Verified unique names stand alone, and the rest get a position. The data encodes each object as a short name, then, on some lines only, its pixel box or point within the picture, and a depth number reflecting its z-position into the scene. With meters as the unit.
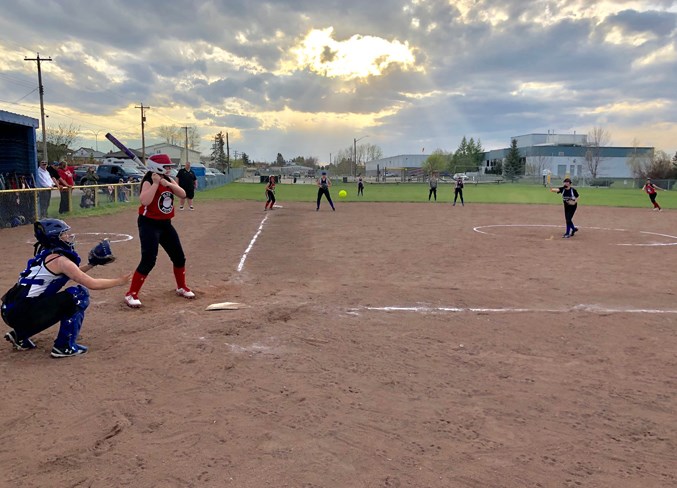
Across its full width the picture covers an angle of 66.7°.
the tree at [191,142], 120.14
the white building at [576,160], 98.31
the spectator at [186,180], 20.31
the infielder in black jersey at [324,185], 24.27
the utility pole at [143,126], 65.34
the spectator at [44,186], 19.05
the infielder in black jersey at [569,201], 15.37
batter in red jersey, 7.08
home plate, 7.14
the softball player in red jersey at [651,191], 27.42
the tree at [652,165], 77.31
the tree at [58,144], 66.53
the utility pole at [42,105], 43.75
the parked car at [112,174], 38.28
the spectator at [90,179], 28.08
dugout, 20.77
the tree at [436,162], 116.69
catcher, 5.09
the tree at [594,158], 94.56
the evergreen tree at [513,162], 98.94
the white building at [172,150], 116.88
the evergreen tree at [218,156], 130.25
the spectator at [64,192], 21.01
